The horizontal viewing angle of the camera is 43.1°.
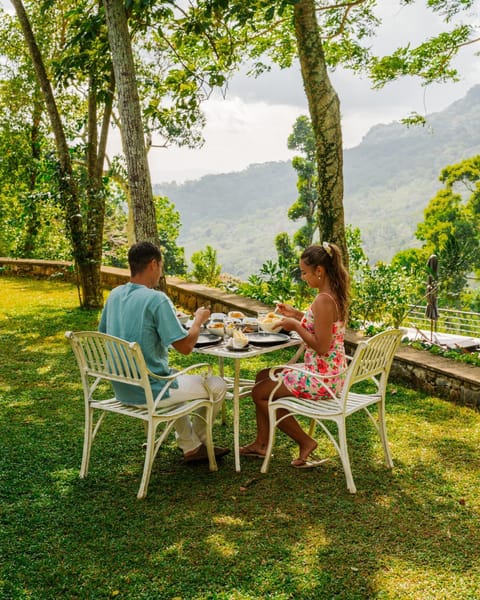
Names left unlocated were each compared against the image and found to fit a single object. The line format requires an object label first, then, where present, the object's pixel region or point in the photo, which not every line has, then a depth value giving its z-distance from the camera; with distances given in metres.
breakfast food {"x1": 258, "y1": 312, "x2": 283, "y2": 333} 3.74
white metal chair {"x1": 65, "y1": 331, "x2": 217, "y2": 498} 3.08
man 3.15
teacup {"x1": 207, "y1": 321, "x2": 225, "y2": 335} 3.79
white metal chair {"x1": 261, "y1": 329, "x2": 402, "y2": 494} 3.19
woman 3.38
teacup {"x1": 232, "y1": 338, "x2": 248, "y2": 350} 3.52
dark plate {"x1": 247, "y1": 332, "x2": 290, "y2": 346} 3.59
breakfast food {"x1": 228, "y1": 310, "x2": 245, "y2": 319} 4.14
